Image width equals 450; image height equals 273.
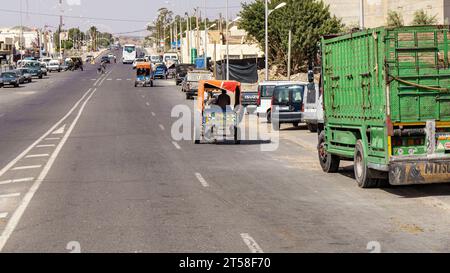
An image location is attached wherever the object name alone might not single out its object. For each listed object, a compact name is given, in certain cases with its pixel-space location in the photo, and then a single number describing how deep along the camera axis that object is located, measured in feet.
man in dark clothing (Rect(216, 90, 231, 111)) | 91.66
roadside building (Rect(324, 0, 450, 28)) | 262.06
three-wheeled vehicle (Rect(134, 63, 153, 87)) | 244.83
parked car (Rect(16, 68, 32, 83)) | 276.00
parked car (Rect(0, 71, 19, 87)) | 250.78
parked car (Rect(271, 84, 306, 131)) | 109.60
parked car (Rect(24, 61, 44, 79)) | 314.22
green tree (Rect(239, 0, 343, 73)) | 241.96
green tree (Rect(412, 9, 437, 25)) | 230.27
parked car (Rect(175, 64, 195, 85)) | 251.85
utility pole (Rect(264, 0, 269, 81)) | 174.61
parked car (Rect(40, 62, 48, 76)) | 328.12
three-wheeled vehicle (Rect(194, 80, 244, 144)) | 91.30
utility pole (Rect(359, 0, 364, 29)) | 100.27
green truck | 50.39
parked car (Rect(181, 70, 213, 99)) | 184.14
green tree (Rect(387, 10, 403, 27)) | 229.25
